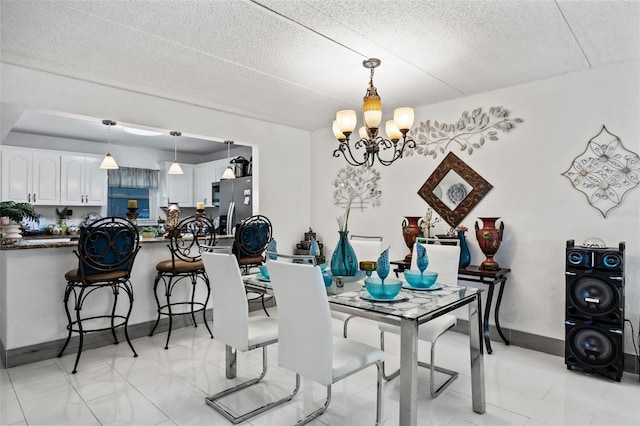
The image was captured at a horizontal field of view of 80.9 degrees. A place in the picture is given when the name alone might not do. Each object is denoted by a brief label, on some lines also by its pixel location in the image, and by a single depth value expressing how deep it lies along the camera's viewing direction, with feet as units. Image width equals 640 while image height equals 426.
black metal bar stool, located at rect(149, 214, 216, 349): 11.62
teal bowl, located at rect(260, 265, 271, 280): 8.38
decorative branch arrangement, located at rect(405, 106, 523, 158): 11.56
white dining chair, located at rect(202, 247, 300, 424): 7.18
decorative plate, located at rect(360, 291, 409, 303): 6.50
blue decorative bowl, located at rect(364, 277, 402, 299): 6.55
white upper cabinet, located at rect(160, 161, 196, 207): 22.99
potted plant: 10.28
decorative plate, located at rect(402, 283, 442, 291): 7.49
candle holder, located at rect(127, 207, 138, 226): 12.97
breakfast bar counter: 9.75
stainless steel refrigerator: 16.97
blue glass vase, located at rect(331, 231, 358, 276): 8.13
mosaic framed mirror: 12.12
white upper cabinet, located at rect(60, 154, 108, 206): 19.44
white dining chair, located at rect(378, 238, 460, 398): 8.14
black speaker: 8.66
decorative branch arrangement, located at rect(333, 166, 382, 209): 14.83
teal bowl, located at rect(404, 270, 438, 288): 7.49
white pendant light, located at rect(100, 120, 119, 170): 16.21
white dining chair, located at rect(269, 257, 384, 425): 5.79
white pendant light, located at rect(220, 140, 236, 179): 18.24
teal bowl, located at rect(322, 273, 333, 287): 7.68
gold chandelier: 8.32
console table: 10.64
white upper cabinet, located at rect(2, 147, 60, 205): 17.83
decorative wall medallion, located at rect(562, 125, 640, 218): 9.45
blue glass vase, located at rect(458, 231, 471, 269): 11.62
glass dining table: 5.69
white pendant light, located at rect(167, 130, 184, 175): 18.82
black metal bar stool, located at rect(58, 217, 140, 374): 9.55
